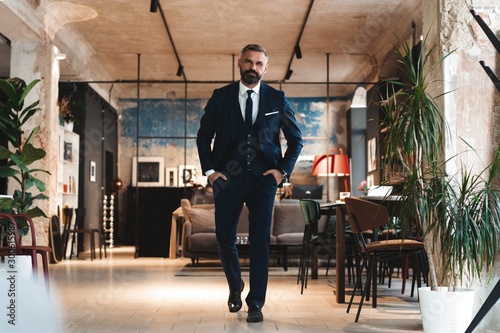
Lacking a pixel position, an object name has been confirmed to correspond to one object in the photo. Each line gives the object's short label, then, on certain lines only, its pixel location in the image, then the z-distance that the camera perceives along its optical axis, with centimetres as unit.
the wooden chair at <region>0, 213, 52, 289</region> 376
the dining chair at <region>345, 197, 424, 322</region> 450
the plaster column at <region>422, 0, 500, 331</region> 380
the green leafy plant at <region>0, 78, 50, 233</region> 650
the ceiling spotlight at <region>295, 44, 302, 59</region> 1188
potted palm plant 344
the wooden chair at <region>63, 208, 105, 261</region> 1116
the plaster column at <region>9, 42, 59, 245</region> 974
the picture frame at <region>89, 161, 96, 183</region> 1422
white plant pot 342
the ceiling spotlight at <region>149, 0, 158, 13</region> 895
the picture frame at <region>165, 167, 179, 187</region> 1658
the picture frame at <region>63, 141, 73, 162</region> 1248
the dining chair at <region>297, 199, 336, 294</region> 605
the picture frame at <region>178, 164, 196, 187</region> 1623
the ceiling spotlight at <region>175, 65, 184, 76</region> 1336
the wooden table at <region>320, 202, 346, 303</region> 521
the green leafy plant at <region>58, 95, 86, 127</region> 1184
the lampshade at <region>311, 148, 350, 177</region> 1228
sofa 884
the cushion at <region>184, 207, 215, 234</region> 920
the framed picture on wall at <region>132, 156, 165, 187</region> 1658
